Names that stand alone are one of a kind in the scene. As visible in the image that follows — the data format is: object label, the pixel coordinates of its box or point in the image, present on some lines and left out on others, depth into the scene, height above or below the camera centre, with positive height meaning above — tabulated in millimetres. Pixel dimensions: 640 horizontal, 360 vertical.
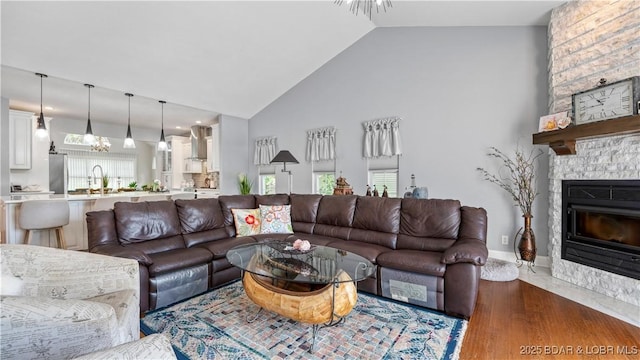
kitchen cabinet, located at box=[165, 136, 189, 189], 7816 +589
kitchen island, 3729 -613
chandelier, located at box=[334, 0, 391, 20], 3985 +2607
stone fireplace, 2707 +45
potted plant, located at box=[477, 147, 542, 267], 3545 -23
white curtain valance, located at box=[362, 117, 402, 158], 4613 +739
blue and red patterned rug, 1887 -1173
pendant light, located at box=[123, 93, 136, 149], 5117 +730
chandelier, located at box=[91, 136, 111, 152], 6703 +896
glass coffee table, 1892 -745
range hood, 7414 +1102
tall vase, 3520 -814
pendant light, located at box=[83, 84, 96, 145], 4426 +703
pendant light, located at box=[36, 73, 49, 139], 3941 +729
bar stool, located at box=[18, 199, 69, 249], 3602 -471
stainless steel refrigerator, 6363 +140
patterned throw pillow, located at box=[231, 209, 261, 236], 3691 -567
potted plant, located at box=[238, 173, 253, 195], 6309 -89
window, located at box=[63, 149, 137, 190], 8750 +447
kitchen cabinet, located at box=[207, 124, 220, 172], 6457 +761
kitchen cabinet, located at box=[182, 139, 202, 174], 7762 +491
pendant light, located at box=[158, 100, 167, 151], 5438 +714
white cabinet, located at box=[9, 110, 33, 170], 5070 +774
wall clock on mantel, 2616 +814
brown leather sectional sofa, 2447 -668
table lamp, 4629 +374
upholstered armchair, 1057 -594
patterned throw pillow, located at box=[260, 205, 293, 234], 3771 -551
